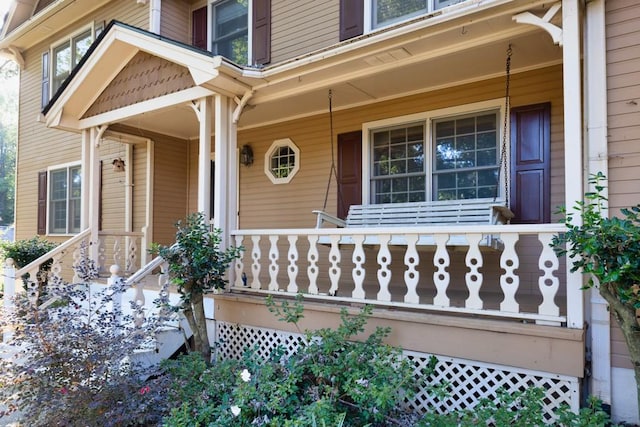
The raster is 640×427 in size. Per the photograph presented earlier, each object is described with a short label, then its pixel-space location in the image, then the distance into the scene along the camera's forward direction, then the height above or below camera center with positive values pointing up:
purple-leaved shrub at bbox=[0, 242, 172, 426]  3.06 -1.22
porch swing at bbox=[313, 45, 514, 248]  3.98 +0.06
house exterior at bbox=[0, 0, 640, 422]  3.04 +0.91
